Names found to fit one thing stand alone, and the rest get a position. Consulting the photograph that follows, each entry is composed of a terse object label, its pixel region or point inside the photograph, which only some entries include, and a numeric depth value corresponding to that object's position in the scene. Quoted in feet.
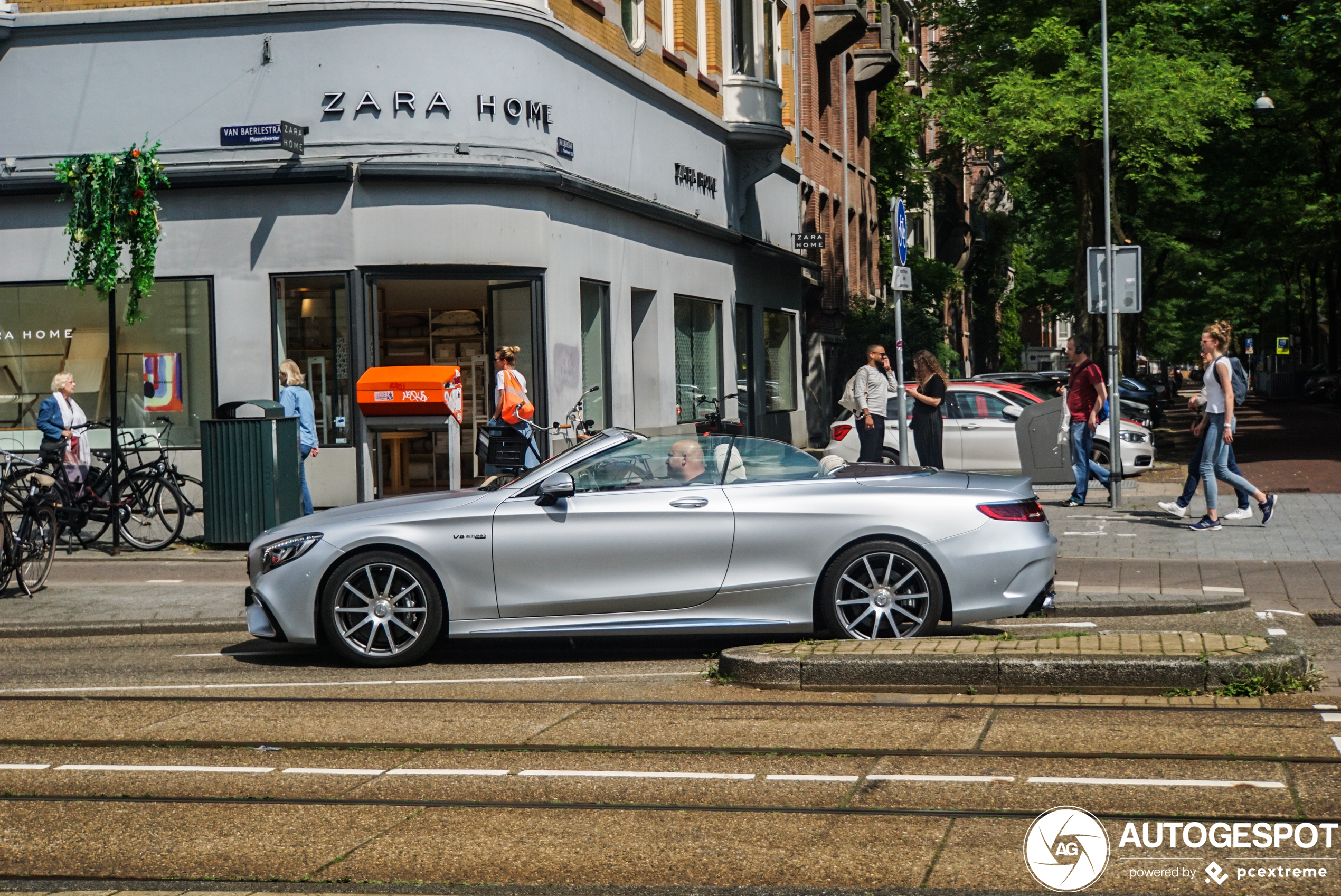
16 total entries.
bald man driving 29.19
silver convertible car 28.22
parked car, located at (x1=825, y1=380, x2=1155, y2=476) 67.56
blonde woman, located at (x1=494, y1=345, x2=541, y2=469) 55.72
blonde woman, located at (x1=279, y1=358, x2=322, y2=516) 50.67
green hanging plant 49.78
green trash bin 48.14
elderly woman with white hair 49.57
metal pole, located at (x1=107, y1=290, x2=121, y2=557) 49.01
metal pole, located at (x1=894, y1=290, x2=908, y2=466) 48.88
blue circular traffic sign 51.39
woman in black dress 54.54
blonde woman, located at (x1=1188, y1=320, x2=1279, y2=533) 46.70
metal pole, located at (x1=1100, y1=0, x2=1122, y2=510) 54.65
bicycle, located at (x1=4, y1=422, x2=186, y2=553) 48.80
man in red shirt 55.62
